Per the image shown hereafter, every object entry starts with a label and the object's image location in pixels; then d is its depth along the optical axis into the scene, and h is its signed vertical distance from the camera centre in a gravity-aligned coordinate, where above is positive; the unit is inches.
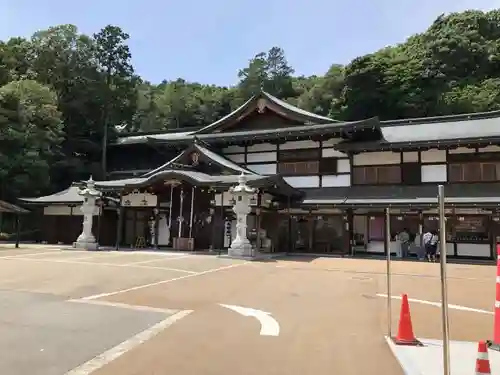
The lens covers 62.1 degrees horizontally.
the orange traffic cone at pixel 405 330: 202.5 -49.4
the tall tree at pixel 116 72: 1416.1 +536.5
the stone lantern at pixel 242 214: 675.4 +20.3
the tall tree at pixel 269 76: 2492.6 +951.2
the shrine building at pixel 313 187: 745.6 +75.1
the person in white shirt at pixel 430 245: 706.8 -25.1
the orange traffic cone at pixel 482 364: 125.3 -40.1
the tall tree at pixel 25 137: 1037.8 +218.0
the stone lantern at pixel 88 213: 814.5 +20.1
